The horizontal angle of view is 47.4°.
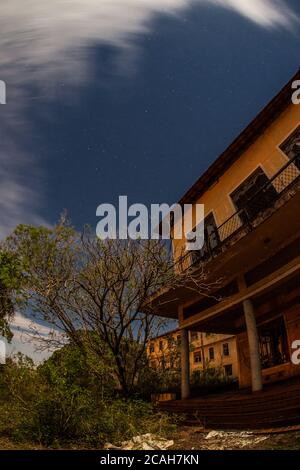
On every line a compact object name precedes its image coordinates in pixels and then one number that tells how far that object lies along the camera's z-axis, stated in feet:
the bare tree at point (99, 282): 36.88
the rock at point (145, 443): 19.30
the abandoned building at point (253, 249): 30.09
